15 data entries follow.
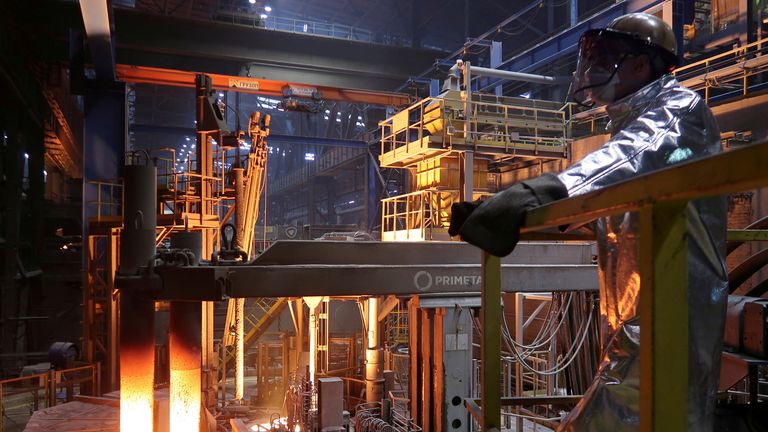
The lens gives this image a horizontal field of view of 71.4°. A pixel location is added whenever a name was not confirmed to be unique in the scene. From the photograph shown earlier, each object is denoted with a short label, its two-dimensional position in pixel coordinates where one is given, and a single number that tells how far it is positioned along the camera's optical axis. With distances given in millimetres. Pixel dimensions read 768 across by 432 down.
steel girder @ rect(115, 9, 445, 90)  18250
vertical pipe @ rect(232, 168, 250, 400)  13859
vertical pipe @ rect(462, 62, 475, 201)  15438
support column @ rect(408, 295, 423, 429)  8953
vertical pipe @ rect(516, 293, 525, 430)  12227
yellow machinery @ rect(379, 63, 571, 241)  15375
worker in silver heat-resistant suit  2070
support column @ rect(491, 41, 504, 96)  19405
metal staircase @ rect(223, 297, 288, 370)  16053
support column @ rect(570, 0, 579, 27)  17094
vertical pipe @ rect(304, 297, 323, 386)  12633
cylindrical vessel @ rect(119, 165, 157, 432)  6047
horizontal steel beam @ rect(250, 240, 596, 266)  6387
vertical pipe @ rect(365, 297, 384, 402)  13281
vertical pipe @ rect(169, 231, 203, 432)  6219
